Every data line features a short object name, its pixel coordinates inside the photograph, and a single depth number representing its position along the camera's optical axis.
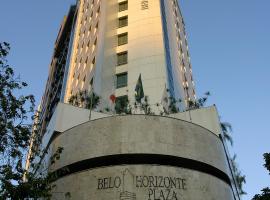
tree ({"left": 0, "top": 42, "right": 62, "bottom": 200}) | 8.43
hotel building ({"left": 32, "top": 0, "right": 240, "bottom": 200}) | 11.01
